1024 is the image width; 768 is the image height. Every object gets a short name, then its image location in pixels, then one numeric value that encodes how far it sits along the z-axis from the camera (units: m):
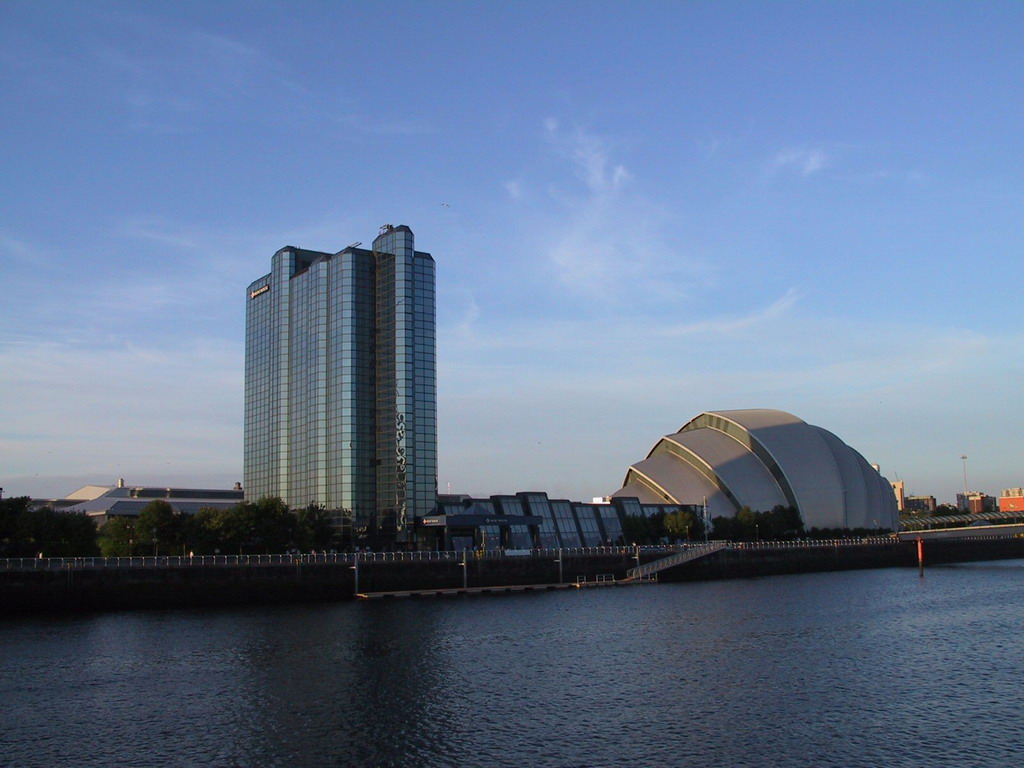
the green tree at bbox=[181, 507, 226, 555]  103.19
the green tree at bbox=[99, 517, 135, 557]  103.00
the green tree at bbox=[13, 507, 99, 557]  93.12
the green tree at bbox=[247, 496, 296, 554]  107.12
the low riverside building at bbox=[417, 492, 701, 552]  125.19
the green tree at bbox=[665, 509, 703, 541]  147.50
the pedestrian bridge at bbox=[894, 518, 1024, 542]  145.25
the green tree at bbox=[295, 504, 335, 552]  111.50
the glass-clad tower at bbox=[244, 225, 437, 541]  130.38
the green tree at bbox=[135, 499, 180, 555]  101.56
